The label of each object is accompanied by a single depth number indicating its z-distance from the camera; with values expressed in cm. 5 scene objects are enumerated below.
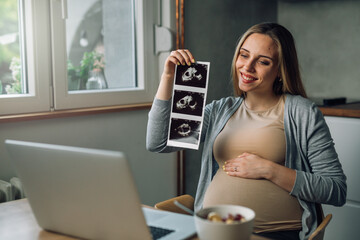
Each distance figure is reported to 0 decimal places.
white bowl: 90
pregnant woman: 153
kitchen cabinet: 233
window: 203
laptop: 94
